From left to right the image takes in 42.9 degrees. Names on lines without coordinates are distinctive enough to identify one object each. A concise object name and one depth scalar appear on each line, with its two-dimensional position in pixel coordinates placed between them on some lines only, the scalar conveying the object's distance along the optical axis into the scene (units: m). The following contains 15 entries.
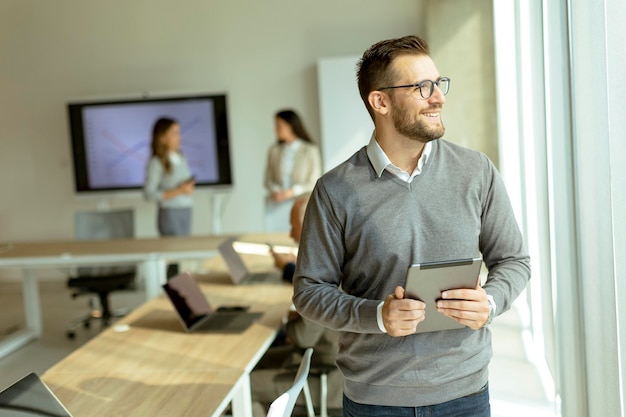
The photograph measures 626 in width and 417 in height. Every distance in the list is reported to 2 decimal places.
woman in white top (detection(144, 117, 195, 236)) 6.93
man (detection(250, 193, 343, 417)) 3.44
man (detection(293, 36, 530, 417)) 1.97
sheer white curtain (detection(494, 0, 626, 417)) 2.41
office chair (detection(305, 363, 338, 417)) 3.49
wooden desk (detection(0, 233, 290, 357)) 5.62
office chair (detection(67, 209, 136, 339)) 6.35
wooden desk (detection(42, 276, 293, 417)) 2.59
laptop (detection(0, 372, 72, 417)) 2.05
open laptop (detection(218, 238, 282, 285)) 4.43
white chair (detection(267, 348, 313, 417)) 1.90
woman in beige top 7.00
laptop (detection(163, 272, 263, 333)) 3.53
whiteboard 8.18
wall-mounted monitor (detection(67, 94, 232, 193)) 8.66
